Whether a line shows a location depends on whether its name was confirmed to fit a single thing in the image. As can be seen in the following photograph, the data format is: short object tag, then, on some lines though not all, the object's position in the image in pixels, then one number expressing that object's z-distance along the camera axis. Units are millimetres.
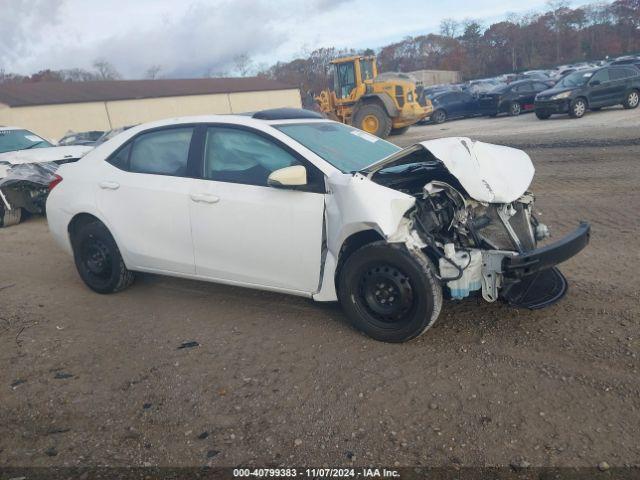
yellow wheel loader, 19672
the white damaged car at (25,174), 9461
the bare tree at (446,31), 90188
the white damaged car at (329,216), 3826
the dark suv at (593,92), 18219
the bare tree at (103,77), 79588
